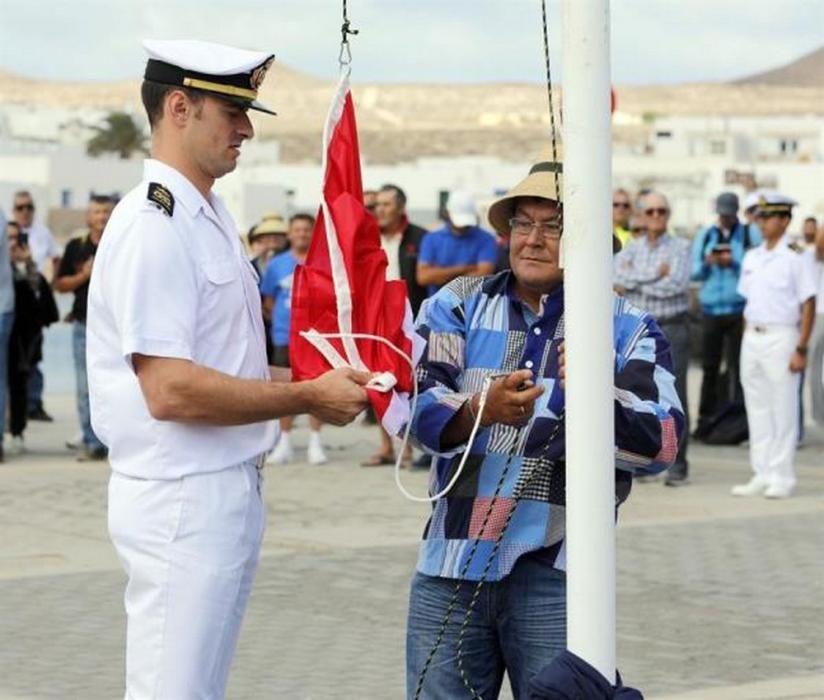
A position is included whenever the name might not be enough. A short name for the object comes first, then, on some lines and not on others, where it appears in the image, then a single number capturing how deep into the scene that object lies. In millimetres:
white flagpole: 6548
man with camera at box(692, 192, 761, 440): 25230
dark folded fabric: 6663
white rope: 7040
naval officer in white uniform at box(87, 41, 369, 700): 6674
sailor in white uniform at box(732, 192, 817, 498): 20580
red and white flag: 7046
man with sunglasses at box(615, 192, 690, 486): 21455
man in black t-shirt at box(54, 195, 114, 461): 22888
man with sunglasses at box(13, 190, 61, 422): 28074
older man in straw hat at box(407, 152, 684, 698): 7484
